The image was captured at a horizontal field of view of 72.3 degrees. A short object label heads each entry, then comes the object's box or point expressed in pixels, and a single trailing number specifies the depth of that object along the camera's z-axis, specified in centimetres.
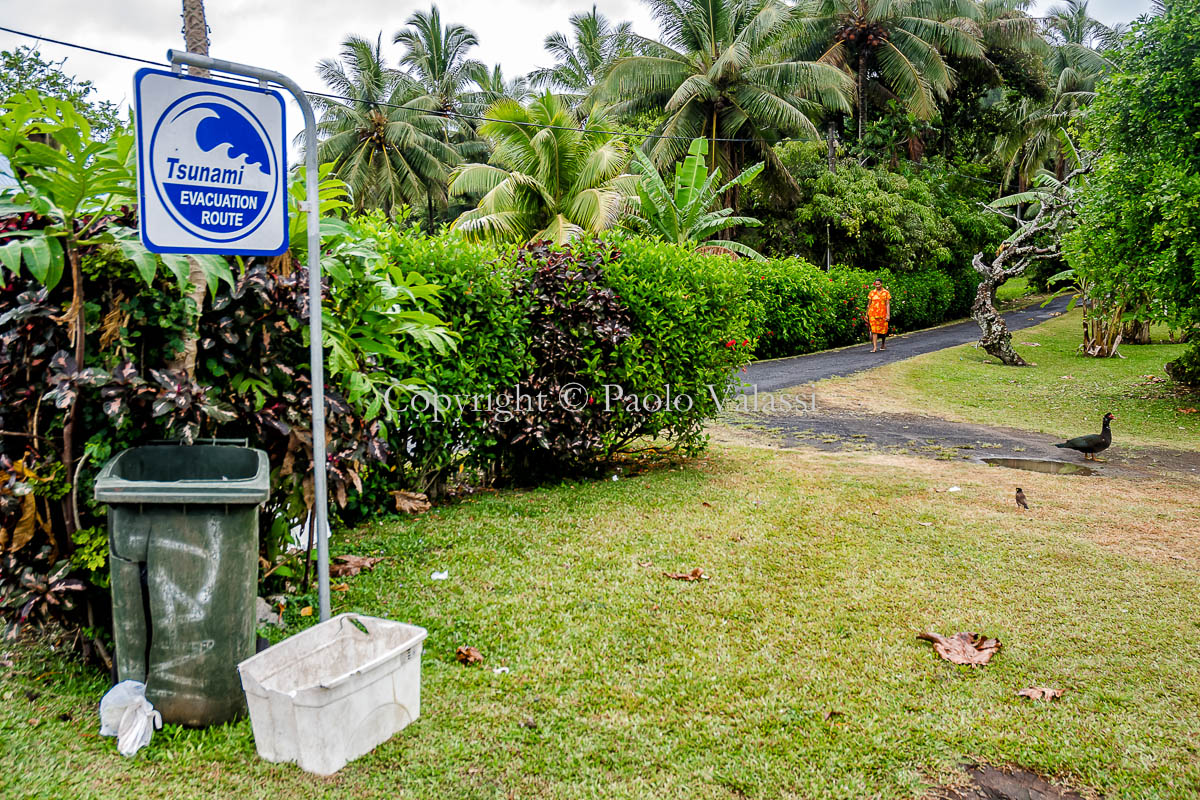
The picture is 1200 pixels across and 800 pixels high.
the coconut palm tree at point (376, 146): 3528
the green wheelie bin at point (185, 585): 302
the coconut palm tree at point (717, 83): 2548
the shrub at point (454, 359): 617
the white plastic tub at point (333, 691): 290
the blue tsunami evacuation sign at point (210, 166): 293
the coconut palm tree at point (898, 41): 2981
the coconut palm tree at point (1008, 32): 3334
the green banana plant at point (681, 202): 2092
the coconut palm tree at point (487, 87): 4141
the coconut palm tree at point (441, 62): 4212
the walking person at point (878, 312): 2261
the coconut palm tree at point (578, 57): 4303
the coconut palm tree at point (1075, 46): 4031
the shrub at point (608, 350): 702
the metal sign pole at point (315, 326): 328
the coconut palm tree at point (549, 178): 2245
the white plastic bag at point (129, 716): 304
